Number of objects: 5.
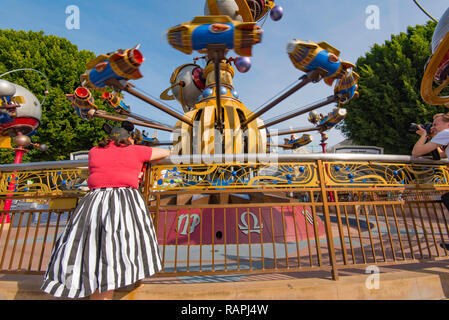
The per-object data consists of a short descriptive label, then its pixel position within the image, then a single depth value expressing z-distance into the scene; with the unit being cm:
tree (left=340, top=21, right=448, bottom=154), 1462
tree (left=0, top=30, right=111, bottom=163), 1449
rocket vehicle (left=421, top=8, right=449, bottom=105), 270
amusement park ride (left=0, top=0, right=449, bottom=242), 319
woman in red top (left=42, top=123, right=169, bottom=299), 188
